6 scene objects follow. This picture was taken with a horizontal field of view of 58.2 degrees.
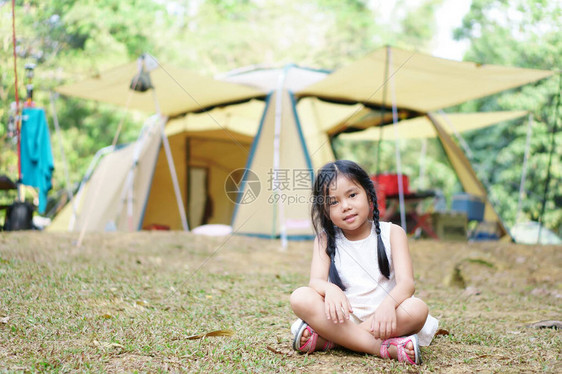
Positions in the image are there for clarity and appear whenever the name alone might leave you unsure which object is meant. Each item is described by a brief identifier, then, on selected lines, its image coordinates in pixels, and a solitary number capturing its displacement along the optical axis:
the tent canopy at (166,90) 5.05
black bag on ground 5.06
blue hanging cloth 5.12
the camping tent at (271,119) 5.13
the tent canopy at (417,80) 4.61
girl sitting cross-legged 1.62
